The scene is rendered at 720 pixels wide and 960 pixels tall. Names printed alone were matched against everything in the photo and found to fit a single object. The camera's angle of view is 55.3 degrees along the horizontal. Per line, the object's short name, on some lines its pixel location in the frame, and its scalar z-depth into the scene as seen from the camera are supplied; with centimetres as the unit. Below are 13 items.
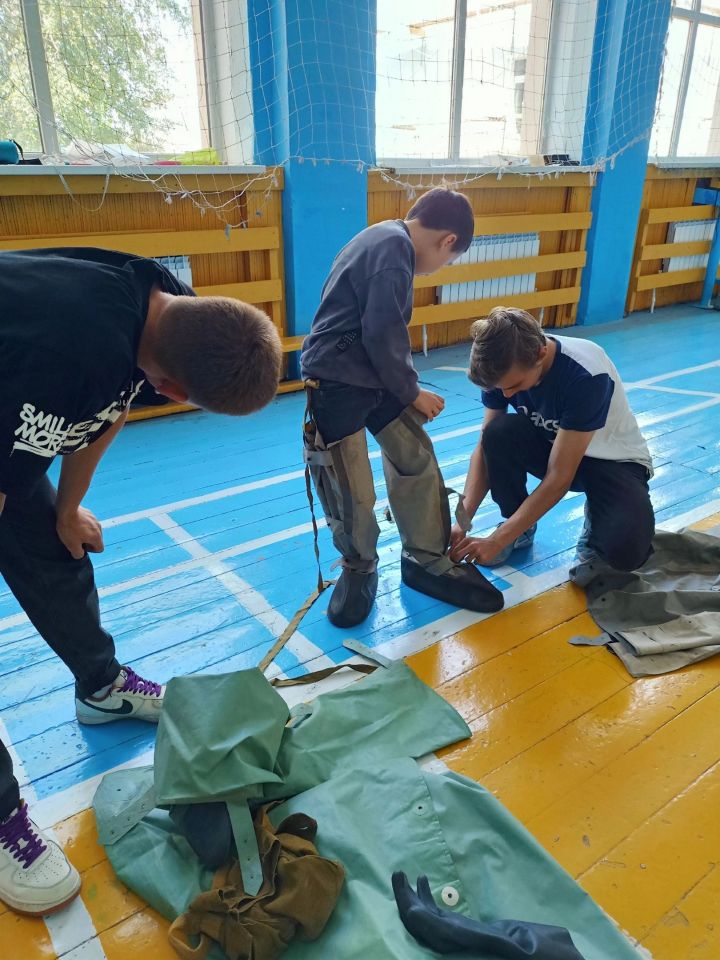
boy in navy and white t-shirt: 203
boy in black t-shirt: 106
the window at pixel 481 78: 478
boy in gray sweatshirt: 200
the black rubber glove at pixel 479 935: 112
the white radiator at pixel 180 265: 393
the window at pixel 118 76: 347
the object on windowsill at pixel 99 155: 354
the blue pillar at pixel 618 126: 551
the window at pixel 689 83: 650
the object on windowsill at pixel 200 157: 390
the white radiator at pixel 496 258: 538
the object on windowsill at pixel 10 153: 324
